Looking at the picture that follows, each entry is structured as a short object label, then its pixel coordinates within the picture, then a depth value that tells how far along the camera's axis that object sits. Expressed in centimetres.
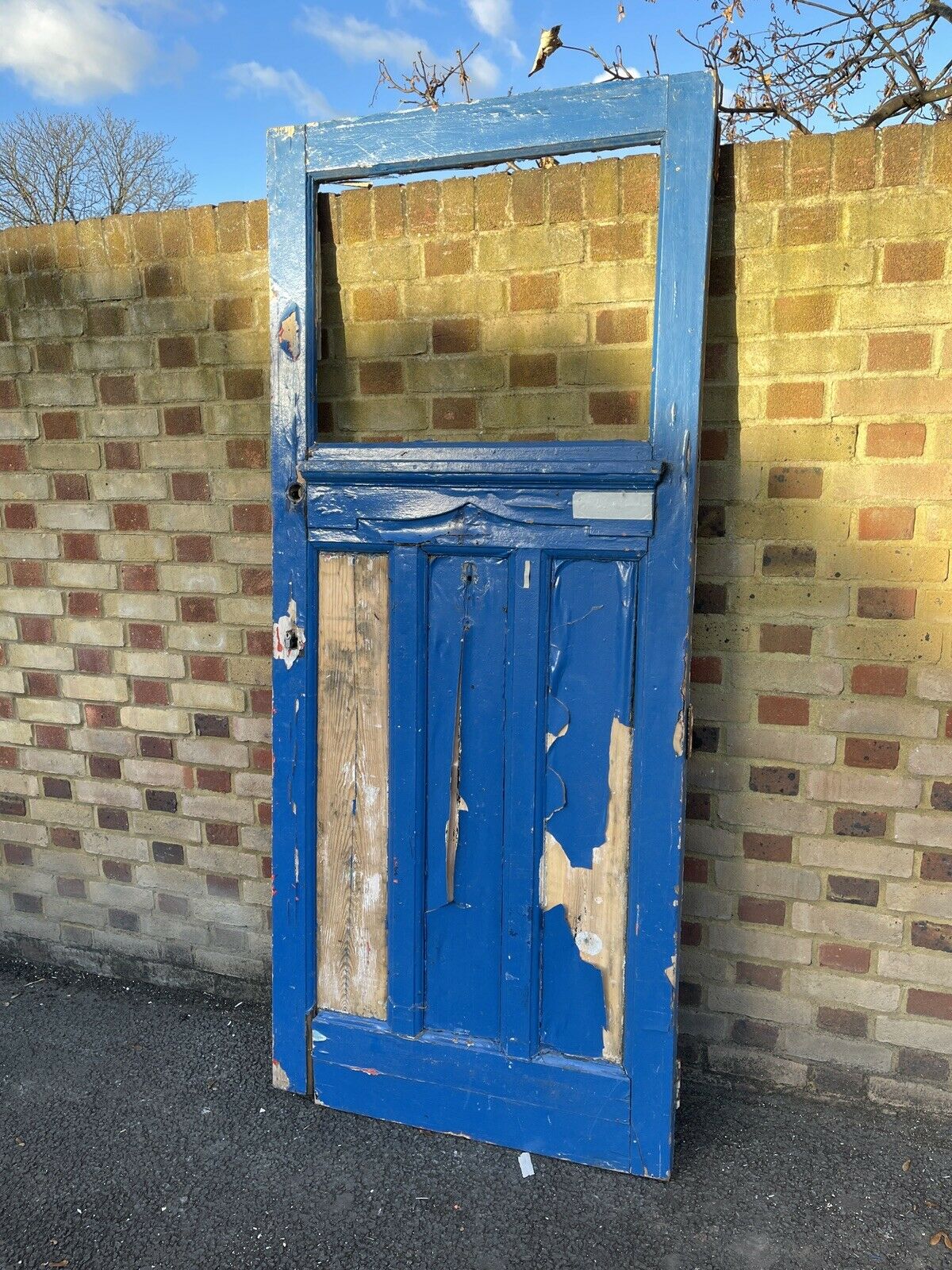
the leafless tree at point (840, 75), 384
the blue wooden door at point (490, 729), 195
